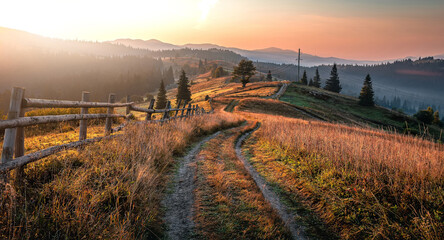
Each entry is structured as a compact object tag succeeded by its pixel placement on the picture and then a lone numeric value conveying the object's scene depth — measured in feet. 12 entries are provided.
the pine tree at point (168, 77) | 510.17
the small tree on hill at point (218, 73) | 410.72
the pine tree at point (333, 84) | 288.71
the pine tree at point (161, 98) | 192.75
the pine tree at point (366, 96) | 208.33
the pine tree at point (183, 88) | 195.30
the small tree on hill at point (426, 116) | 187.01
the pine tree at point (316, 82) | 301.84
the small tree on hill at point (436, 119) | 204.17
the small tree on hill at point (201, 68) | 621.31
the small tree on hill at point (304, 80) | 290.95
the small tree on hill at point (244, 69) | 231.38
